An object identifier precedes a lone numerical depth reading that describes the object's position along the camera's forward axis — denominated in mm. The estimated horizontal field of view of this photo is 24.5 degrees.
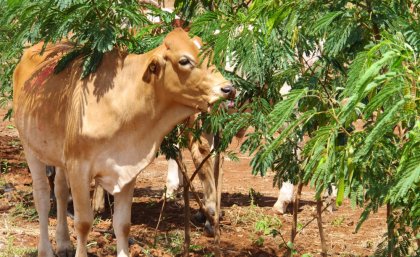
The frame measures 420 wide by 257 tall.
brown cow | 6000
